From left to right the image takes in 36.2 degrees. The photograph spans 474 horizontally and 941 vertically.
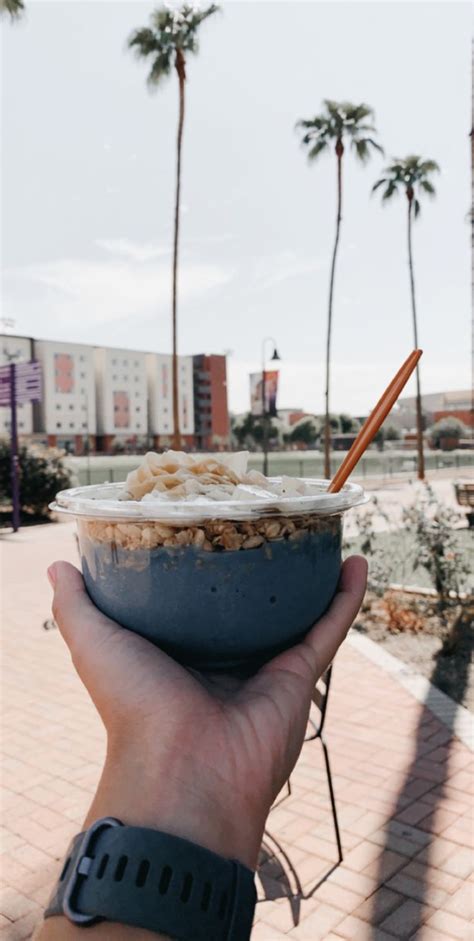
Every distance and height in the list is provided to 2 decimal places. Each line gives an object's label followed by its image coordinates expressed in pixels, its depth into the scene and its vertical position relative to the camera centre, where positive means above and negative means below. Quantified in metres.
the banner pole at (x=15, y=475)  14.92 -0.45
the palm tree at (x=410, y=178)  28.38 +10.76
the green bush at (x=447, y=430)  62.37 +1.77
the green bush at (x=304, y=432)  70.62 +1.89
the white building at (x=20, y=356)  73.38 +10.09
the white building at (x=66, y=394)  81.06 +6.95
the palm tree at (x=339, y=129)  25.33 +11.40
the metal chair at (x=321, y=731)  2.98 -1.25
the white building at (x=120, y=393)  89.75 +7.59
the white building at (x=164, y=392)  94.81 +7.92
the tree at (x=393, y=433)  52.95 +1.35
